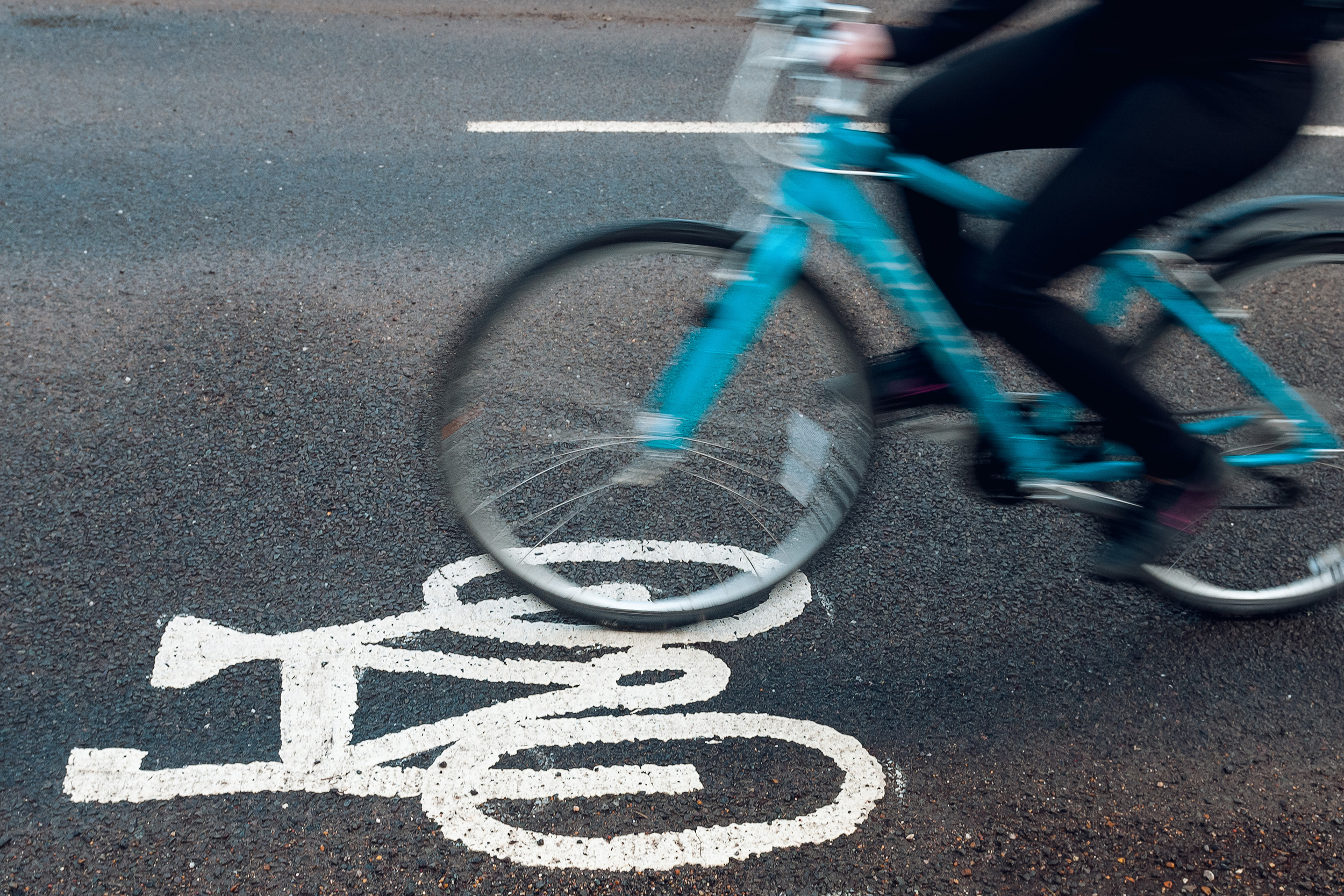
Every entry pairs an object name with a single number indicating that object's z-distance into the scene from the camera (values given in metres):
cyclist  1.89
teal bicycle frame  2.10
